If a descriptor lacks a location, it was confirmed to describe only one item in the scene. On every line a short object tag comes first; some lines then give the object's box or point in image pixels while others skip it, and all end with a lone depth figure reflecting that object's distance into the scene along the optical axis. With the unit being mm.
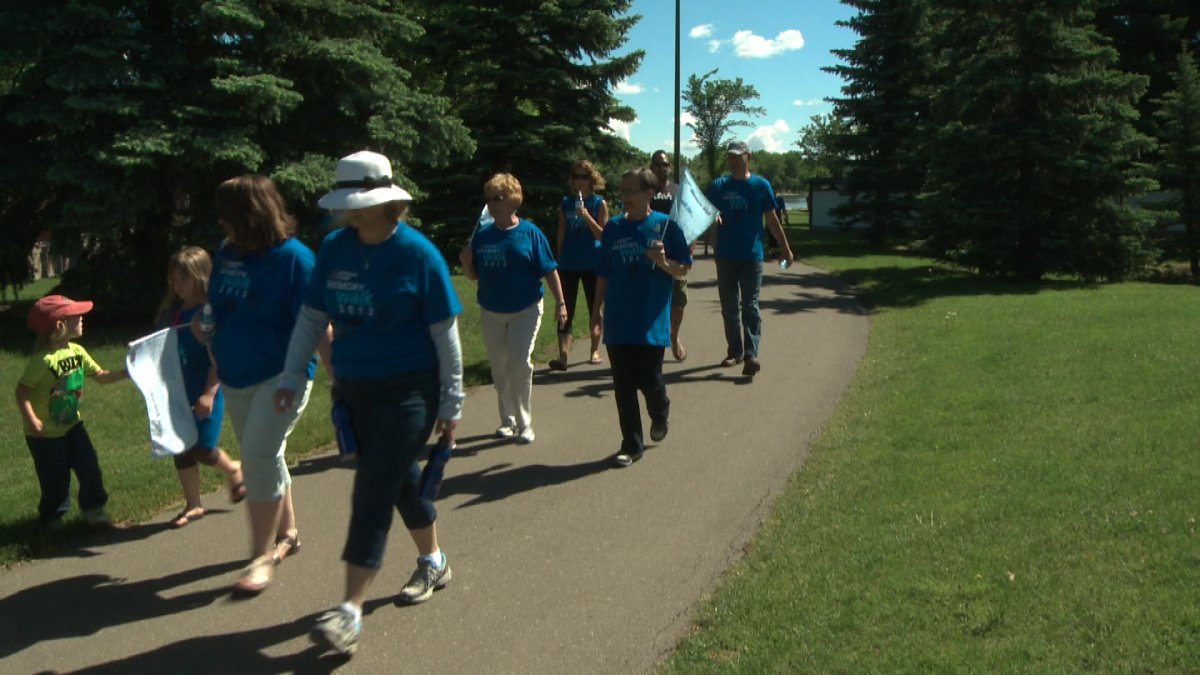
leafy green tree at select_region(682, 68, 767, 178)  63438
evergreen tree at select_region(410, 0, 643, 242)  21406
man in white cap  9258
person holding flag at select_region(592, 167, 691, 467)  6500
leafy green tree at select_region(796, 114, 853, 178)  30438
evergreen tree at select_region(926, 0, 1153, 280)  17188
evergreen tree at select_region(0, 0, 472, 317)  11000
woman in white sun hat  3980
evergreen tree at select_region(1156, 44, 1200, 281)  21812
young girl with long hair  5031
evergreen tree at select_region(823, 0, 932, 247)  29031
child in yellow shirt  5258
